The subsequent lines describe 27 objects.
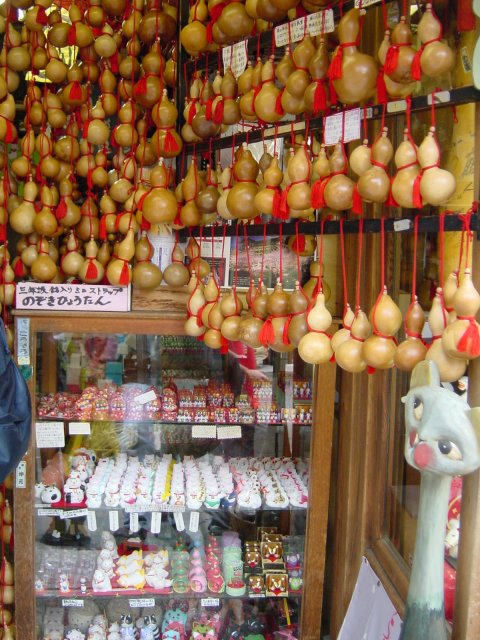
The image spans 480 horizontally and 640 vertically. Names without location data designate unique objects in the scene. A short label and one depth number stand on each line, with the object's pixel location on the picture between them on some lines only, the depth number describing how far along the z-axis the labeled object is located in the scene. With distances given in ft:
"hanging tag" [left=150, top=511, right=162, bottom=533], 8.29
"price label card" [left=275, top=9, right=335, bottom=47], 5.27
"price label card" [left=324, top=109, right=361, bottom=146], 5.06
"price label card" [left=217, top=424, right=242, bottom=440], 8.29
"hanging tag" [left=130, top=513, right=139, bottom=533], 8.23
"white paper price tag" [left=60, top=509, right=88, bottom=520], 8.08
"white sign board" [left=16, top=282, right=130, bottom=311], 7.47
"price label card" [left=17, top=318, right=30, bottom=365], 7.48
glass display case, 8.05
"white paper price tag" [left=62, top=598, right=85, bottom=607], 8.02
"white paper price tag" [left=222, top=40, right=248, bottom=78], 6.14
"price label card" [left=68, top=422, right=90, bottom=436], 8.16
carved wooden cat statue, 3.67
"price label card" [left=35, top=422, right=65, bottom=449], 7.98
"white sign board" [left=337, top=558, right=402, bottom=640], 5.76
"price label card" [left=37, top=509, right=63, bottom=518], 8.04
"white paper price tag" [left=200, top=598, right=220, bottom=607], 8.07
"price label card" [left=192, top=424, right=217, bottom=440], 8.30
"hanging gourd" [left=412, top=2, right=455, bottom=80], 4.30
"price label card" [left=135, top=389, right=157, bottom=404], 8.40
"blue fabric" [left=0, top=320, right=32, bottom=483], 5.60
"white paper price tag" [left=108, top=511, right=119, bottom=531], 8.29
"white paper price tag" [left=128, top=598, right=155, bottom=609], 8.04
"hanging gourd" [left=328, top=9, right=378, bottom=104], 4.77
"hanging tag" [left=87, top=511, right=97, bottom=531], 8.23
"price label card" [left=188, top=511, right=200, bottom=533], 8.20
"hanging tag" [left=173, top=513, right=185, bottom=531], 8.21
